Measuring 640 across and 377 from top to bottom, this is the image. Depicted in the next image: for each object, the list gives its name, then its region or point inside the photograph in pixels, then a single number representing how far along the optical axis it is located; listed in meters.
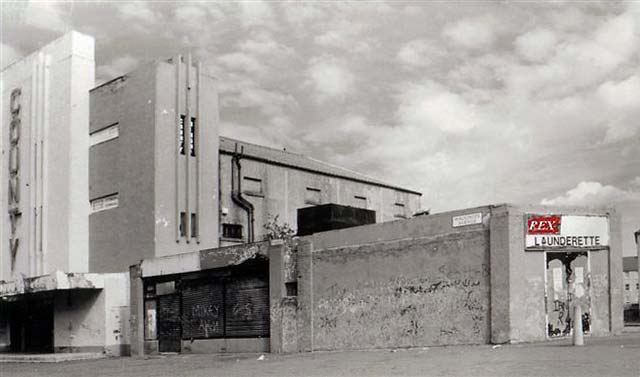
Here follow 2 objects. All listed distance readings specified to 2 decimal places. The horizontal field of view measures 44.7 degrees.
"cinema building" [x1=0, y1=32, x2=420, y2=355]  33.44
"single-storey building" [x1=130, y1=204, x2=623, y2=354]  20.19
